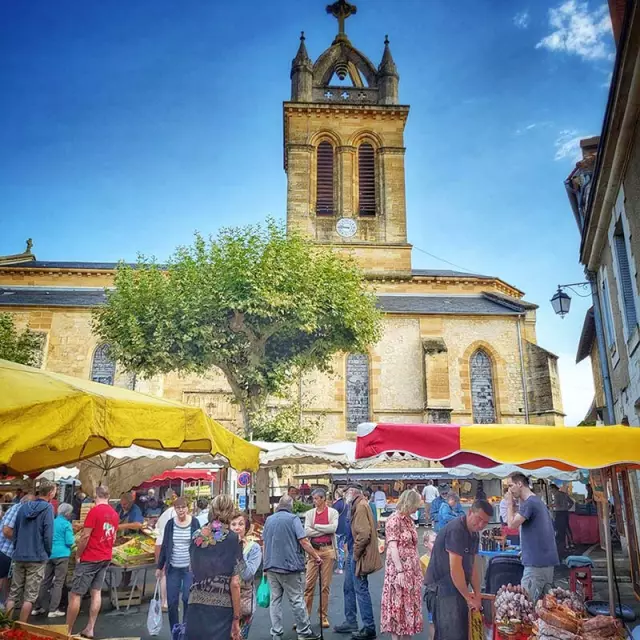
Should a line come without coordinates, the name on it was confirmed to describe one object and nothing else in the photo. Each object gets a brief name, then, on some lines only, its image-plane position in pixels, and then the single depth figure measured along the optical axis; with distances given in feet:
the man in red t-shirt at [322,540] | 24.81
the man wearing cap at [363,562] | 22.30
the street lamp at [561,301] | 41.60
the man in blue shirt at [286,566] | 21.59
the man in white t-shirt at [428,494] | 67.64
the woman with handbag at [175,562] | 20.75
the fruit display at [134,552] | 28.22
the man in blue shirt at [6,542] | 24.06
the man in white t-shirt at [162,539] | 21.62
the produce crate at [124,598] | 28.14
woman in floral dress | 18.99
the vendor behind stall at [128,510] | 39.29
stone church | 81.51
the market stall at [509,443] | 16.61
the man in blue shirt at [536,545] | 19.40
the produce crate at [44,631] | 14.58
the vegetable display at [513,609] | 16.08
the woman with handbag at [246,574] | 18.26
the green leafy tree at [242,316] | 51.83
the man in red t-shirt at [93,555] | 21.66
